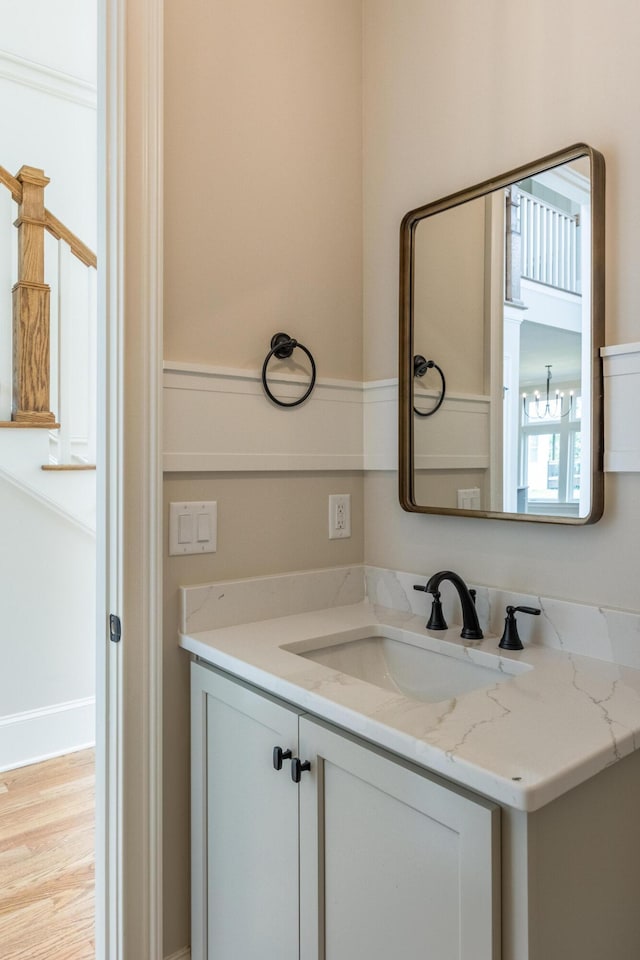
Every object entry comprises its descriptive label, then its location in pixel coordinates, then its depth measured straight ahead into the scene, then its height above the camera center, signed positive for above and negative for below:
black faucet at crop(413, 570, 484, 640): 1.38 -0.30
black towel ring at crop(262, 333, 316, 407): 1.57 +0.30
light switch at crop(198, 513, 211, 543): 1.47 -0.13
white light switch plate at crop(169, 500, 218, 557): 1.43 -0.13
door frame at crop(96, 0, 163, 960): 1.34 +0.01
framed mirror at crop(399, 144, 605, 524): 1.26 +0.27
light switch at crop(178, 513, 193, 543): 1.44 -0.13
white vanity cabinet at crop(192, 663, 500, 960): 0.86 -0.60
